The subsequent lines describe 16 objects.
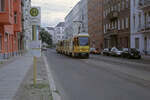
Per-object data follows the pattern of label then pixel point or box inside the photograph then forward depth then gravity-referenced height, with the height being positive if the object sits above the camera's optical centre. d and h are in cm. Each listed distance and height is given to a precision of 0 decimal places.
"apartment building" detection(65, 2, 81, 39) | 10625 +1259
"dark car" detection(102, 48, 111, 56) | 4455 -131
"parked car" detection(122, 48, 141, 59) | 3256 -119
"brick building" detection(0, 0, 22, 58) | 2445 +223
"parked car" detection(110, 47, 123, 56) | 3900 -123
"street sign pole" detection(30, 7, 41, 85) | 934 +63
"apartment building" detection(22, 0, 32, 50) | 6562 +576
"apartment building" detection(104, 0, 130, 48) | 4734 +455
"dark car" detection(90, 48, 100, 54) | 5214 -139
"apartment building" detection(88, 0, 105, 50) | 6795 +686
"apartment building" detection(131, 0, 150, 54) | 3884 +324
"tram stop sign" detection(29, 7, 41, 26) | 952 +118
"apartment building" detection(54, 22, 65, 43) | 18288 +1066
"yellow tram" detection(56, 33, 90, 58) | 3154 -4
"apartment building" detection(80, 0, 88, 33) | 9051 +1172
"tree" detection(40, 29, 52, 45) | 12464 +417
